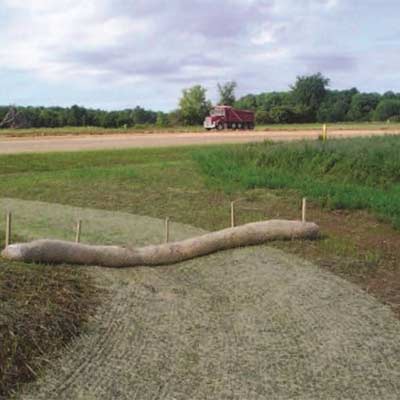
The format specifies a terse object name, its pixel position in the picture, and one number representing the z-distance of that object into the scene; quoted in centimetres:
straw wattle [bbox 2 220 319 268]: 729
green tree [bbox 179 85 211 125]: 6588
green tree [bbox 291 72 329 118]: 8344
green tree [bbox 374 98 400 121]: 7175
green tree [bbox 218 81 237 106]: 7488
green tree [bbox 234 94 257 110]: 7894
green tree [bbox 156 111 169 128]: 5903
